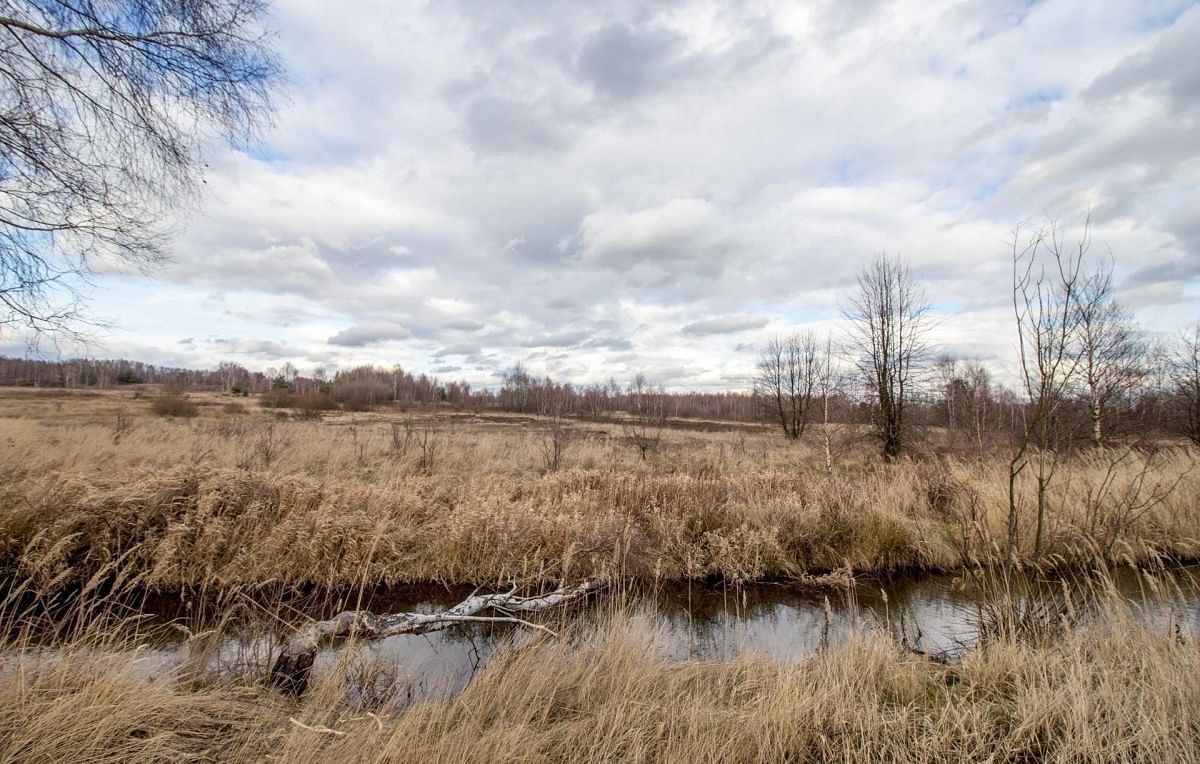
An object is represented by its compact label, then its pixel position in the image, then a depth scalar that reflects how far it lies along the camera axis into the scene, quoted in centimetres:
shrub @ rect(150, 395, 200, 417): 2678
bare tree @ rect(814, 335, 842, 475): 1411
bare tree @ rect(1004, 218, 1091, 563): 386
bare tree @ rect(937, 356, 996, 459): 1788
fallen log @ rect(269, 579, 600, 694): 360
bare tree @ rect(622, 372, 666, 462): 1775
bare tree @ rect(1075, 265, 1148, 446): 1521
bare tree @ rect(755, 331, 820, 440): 2491
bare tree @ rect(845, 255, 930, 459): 1644
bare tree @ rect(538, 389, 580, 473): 1426
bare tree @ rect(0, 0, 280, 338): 447
